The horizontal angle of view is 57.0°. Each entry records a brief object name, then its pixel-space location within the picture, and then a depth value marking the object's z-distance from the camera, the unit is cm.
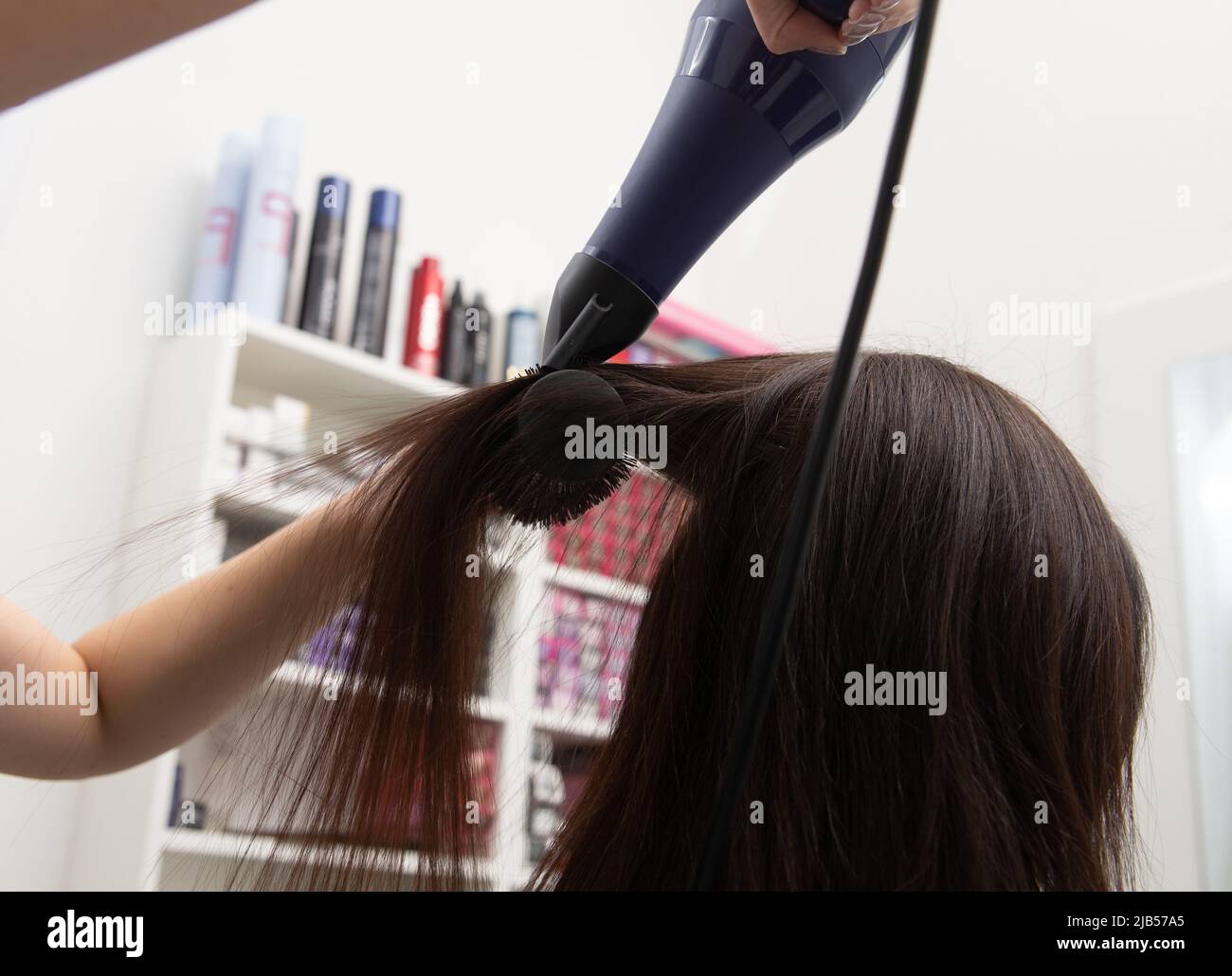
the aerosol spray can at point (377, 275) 174
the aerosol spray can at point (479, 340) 185
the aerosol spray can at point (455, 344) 182
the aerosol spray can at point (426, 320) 180
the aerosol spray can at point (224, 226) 164
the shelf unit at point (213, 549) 136
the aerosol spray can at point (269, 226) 162
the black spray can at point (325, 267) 168
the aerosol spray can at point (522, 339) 191
